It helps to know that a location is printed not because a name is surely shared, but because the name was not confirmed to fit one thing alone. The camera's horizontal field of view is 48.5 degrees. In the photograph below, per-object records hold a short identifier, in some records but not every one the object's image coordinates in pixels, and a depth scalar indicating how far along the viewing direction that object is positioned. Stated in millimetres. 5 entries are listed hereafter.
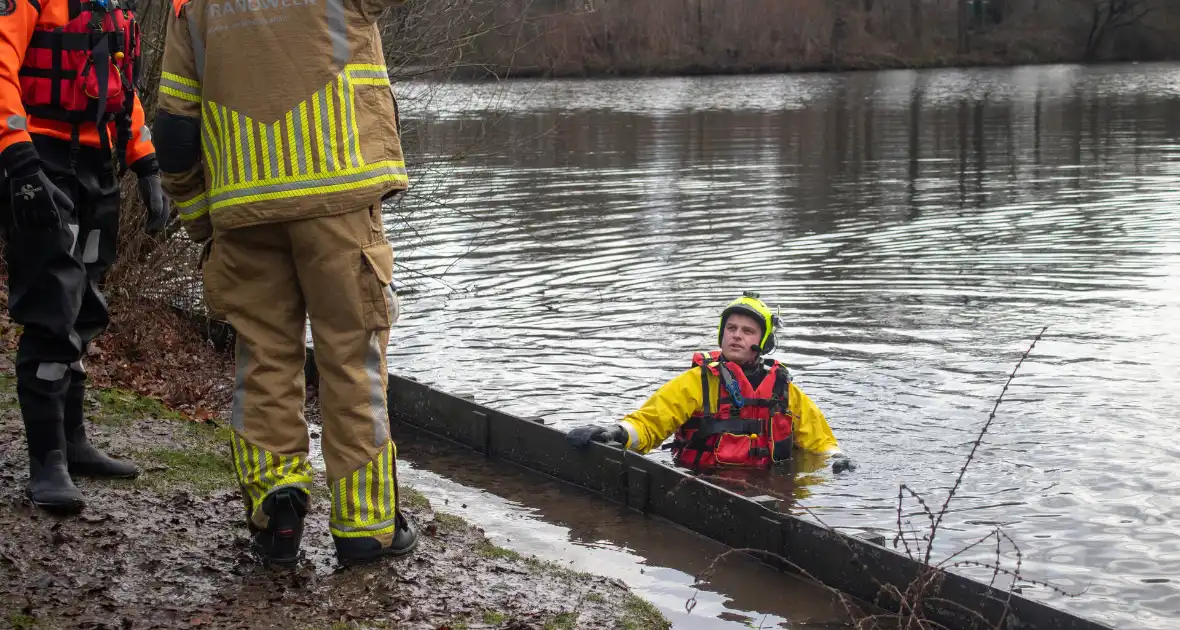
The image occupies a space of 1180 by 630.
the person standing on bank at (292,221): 4609
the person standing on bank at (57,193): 4863
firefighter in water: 7145
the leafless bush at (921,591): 4688
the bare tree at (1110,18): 56906
